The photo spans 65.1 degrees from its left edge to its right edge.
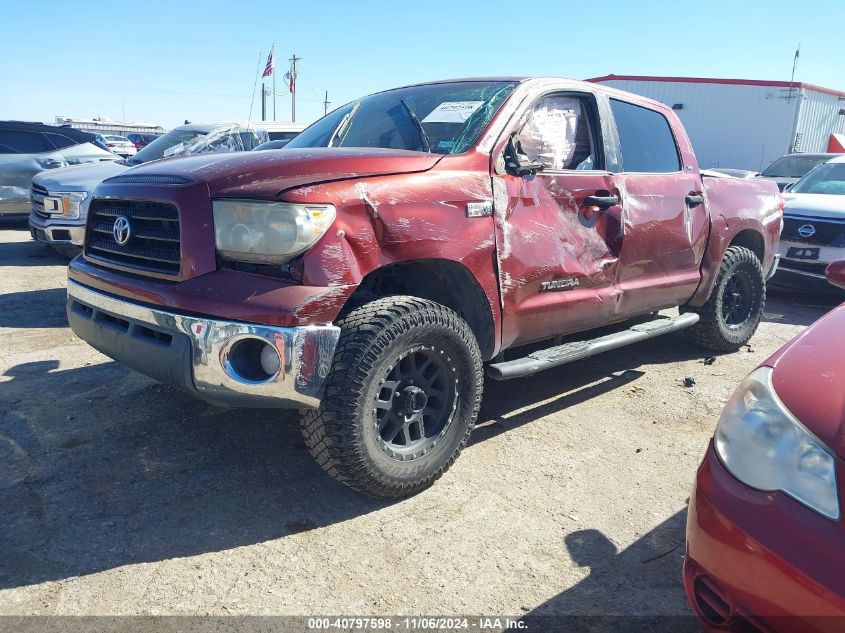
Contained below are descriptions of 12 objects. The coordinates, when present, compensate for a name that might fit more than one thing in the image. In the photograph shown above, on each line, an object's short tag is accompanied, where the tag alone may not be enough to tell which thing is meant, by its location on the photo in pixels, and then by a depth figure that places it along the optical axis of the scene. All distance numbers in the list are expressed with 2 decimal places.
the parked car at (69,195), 6.86
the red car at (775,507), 1.51
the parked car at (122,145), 31.79
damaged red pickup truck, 2.46
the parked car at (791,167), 11.30
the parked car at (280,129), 9.27
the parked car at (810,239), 7.18
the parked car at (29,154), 9.70
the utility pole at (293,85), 40.59
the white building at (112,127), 52.50
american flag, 24.14
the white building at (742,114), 26.62
